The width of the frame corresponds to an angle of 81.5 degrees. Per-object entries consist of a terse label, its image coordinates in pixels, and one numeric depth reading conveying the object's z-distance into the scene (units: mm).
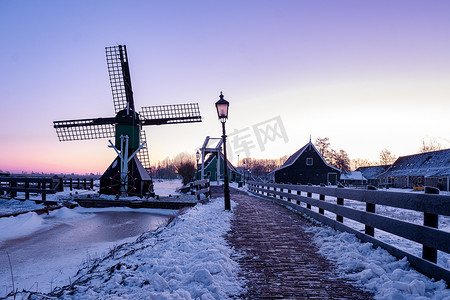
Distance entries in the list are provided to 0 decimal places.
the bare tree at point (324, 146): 70062
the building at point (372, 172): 61691
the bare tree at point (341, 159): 70125
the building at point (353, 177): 61016
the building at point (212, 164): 33688
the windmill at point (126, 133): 20516
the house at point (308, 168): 38625
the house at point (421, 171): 33638
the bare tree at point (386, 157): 81831
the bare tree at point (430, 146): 66938
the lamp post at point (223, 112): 10172
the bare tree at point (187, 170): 45625
